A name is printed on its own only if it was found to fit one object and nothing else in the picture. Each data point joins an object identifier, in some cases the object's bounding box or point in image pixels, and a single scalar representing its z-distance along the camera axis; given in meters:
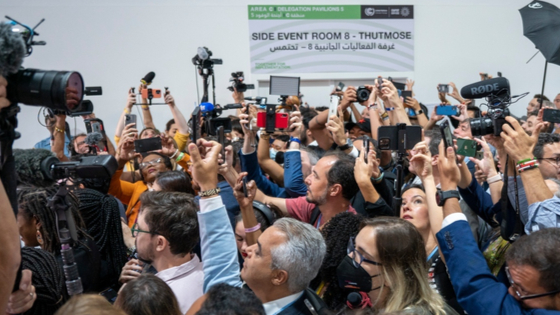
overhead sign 8.87
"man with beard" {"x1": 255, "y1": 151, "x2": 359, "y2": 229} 3.10
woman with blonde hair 1.96
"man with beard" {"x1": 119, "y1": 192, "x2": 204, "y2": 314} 2.33
